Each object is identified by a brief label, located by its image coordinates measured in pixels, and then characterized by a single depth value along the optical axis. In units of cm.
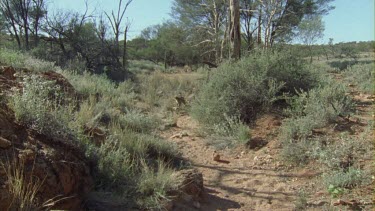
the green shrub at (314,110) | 537
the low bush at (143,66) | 2349
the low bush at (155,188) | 342
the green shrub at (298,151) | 477
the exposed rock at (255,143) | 572
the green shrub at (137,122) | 629
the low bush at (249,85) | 686
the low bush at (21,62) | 747
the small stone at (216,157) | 549
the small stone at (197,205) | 373
